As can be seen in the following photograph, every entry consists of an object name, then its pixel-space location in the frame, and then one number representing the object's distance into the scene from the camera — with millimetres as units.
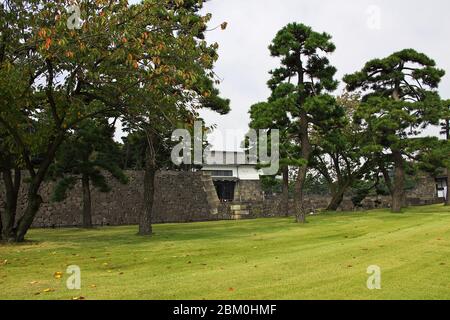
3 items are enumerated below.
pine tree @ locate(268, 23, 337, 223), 20062
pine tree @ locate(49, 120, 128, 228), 20844
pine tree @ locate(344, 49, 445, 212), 25688
